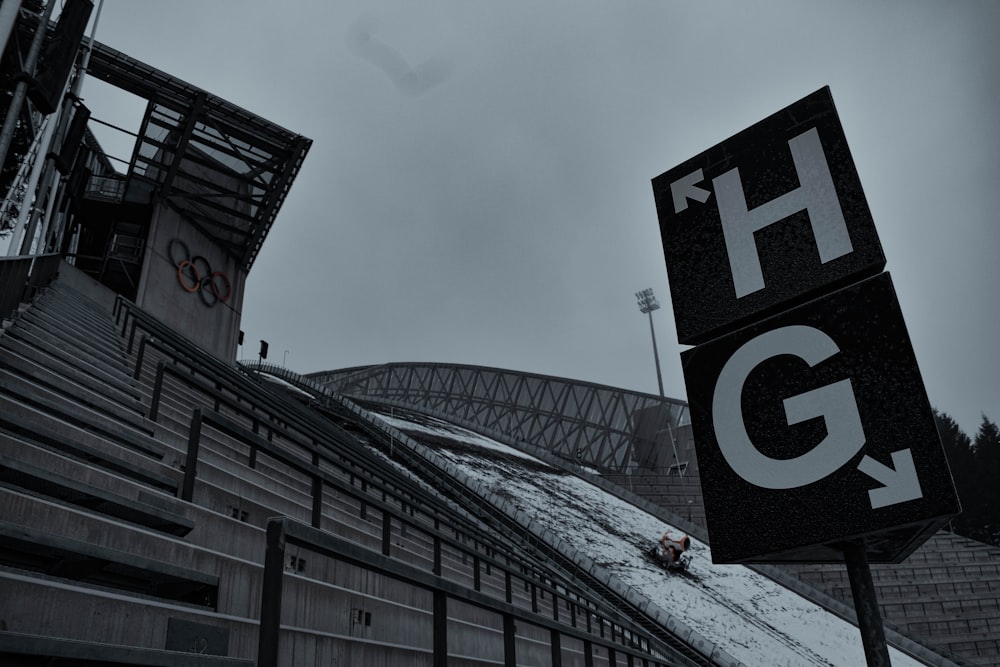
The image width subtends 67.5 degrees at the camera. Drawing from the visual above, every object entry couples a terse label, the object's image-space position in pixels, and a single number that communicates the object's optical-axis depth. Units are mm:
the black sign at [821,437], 2484
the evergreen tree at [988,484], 38812
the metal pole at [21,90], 9148
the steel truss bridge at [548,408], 41875
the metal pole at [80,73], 14078
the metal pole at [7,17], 7847
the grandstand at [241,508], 2705
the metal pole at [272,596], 1667
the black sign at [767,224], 2947
